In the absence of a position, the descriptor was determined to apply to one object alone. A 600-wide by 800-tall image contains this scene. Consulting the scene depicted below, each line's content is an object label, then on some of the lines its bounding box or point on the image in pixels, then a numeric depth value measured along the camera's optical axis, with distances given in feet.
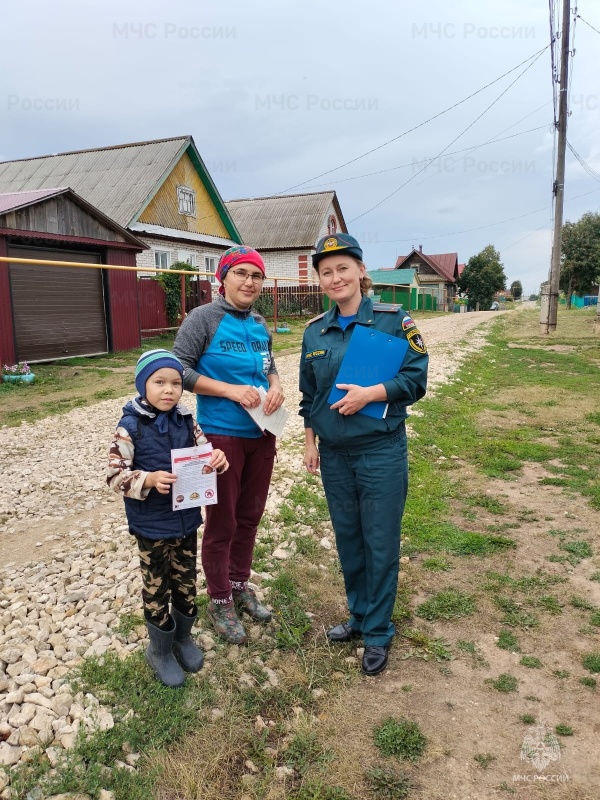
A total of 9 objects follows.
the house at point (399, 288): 137.39
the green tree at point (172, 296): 60.08
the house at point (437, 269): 202.08
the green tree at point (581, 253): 146.51
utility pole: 55.93
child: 7.56
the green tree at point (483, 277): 202.28
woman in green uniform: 8.50
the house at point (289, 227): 103.09
